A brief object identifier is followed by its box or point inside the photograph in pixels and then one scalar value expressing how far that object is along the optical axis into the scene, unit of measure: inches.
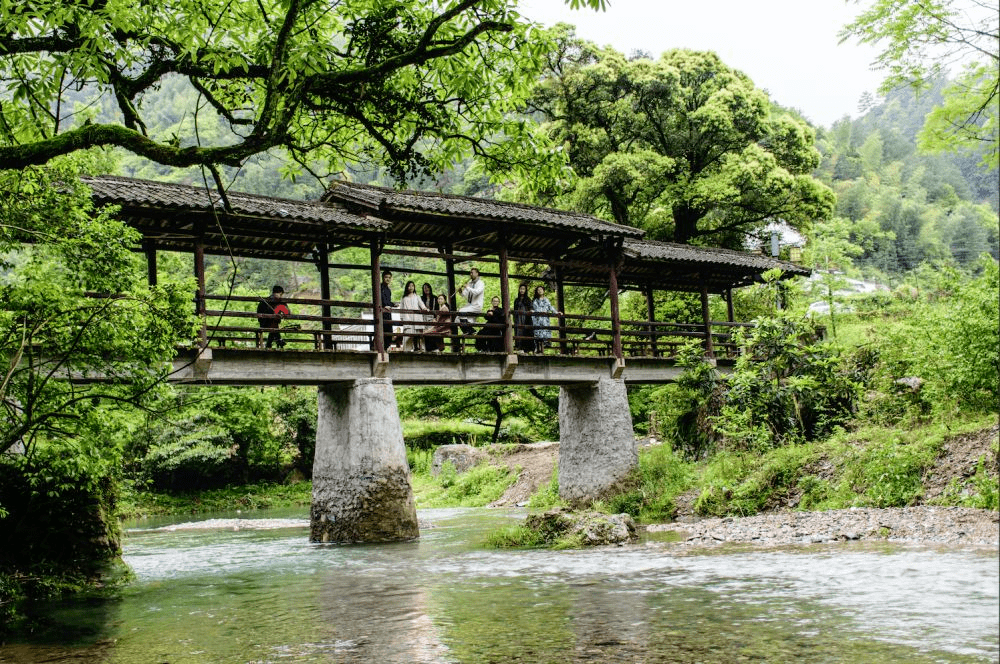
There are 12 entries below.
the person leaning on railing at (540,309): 728.0
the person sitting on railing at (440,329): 622.9
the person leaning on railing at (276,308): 531.2
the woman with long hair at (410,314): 656.9
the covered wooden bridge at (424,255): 543.2
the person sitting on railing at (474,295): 674.8
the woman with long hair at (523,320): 690.2
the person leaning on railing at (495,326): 685.0
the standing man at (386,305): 628.7
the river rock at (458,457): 1119.7
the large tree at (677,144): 1030.4
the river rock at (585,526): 502.3
